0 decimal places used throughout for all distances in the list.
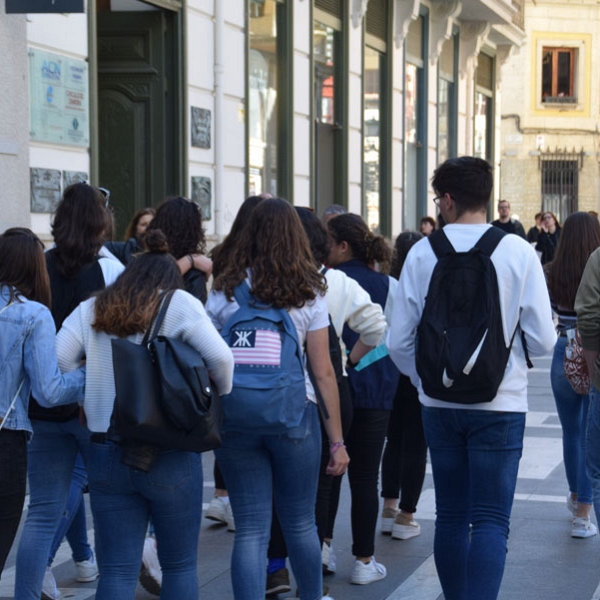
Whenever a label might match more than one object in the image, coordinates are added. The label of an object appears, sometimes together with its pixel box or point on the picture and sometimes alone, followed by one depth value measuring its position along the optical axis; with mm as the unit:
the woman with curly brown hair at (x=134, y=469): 6310
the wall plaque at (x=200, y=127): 20369
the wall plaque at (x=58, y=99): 15603
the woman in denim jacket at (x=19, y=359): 6904
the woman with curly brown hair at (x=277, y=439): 7056
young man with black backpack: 6986
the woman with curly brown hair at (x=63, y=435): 7487
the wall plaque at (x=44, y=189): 15591
